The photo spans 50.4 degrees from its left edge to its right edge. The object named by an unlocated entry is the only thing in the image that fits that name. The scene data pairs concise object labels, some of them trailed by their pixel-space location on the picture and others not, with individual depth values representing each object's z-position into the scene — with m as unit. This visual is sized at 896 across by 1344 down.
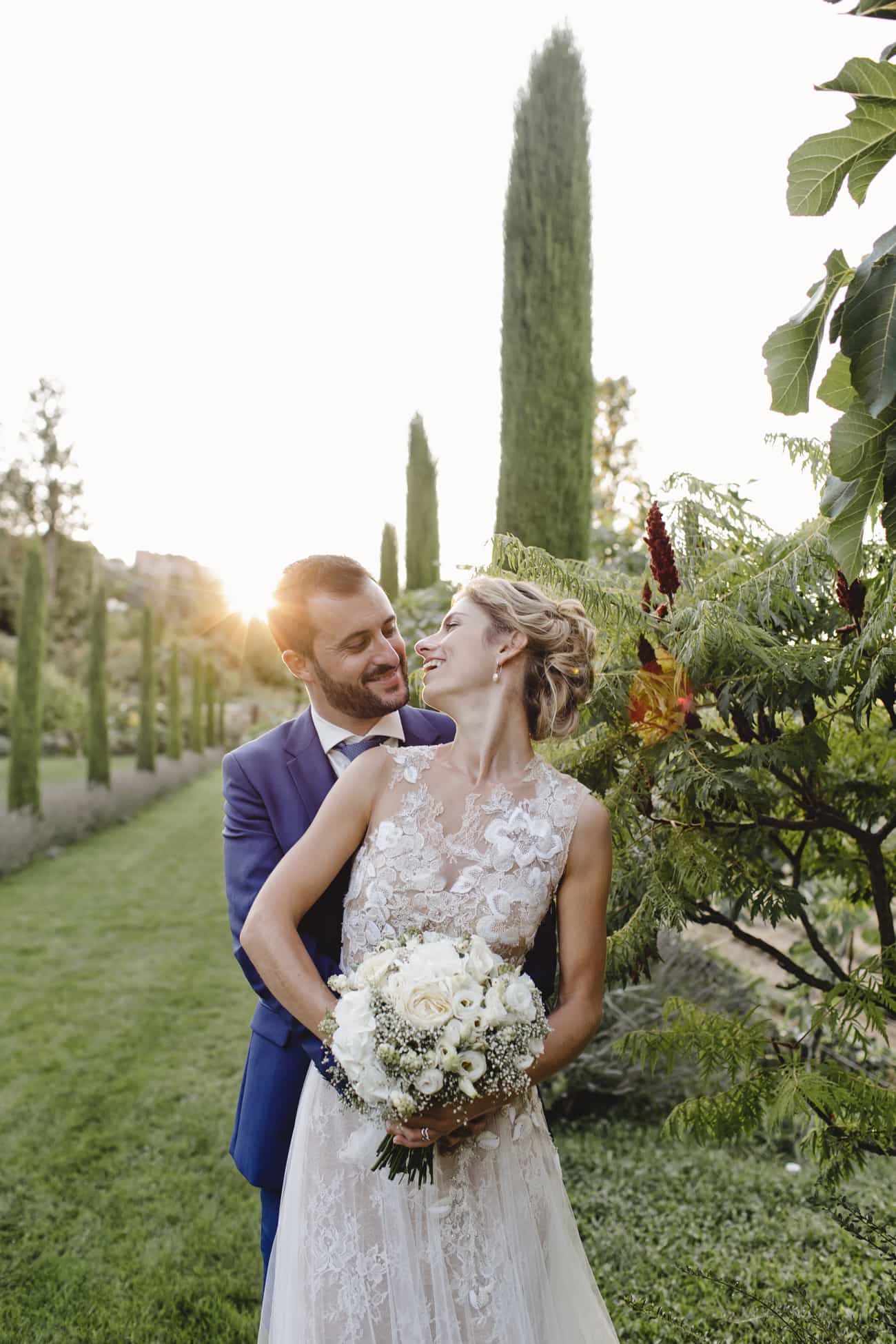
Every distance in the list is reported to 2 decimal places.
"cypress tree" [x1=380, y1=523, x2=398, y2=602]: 17.42
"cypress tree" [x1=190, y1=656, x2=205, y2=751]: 37.22
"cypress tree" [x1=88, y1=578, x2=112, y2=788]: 21.33
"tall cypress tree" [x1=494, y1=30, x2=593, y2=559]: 8.09
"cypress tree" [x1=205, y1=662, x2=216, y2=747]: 42.34
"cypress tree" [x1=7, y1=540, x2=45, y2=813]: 16.66
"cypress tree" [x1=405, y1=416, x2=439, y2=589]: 15.17
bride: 2.05
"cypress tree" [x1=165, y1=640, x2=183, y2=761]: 31.33
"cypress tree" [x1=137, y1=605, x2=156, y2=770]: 25.33
